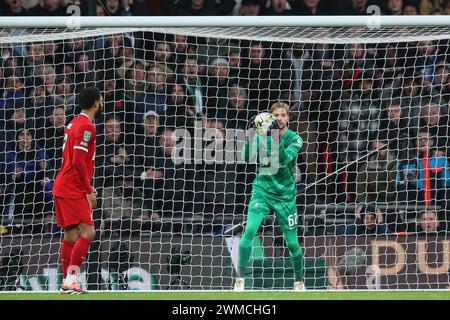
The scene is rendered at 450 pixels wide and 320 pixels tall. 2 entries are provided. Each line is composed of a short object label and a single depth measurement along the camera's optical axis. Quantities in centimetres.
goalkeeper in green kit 2109
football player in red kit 1916
